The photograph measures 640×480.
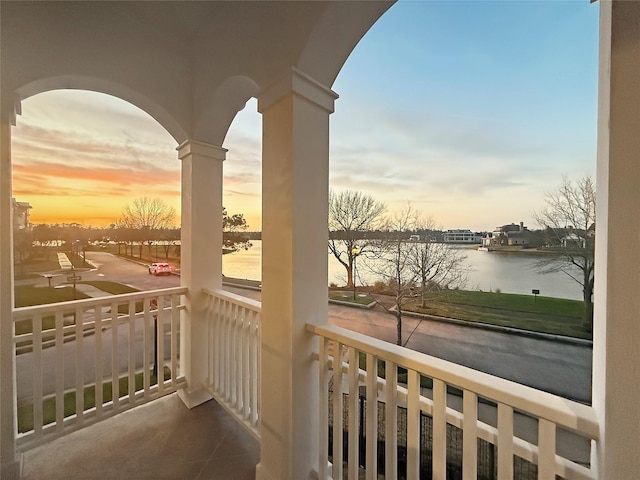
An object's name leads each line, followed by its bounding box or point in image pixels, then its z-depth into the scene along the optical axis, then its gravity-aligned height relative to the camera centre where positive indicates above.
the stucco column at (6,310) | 1.52 -0.43
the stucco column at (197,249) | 2.26 -0.11
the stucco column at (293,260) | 1.34 -0.12
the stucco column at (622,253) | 0.60 -0.03
